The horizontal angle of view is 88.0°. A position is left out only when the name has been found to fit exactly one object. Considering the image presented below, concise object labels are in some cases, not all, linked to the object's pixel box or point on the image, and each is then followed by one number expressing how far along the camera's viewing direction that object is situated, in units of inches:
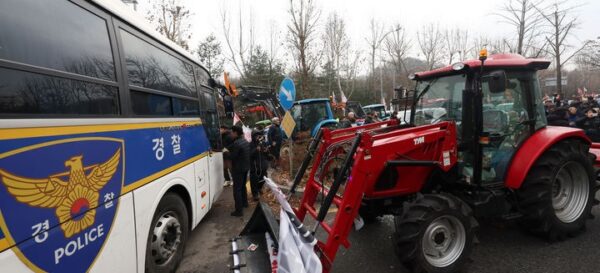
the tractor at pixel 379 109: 779.9
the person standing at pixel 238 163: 223.8
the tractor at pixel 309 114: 493.4
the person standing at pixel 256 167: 268.1
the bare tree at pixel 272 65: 958.4
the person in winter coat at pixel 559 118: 316.8
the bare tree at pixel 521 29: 674.8
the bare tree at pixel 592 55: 748.6
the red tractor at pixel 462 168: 125.3
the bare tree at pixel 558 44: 702.5
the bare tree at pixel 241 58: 869.2
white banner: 97.0
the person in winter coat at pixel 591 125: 306.0
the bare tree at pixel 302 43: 743.1
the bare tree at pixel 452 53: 1401.6
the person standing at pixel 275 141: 388.2
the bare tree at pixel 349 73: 1174.3
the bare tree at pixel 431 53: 1427.2
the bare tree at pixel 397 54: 1346.9
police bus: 67.8
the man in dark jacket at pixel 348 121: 374.7
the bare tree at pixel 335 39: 1083.3
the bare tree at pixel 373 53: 1282.2
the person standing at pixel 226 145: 238.1
